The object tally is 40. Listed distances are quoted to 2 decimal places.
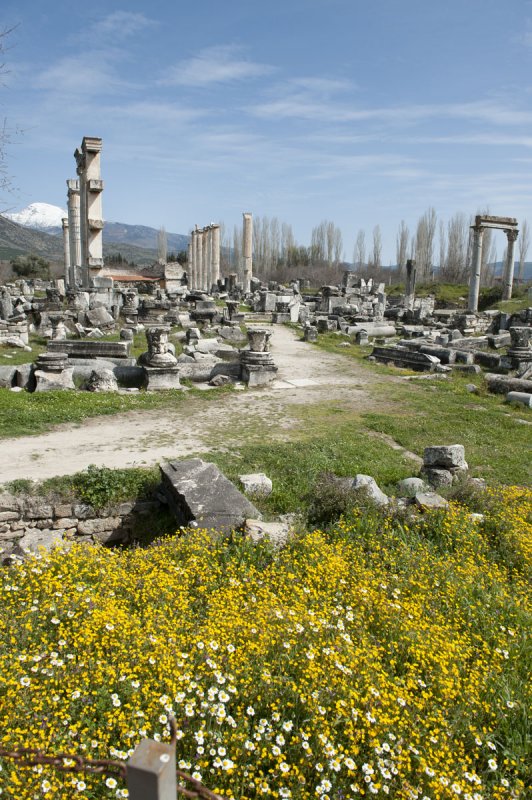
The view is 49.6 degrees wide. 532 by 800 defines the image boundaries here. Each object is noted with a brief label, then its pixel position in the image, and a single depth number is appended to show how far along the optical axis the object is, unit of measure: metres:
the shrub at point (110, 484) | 7.44
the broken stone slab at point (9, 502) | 7.09
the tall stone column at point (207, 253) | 50.67
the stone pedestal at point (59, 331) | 18.06
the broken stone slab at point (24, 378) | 13.20
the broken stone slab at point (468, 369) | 18.00
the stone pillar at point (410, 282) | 42.50
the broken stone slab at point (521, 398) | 13.80
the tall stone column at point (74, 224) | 36.03
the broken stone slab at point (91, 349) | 15.97
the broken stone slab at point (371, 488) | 7.29
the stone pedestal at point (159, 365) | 14.01
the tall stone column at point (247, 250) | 48.97
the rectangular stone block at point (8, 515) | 7.06
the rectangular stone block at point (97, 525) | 7.33
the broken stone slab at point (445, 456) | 8.69
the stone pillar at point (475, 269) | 35.91
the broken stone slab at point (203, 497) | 6.58
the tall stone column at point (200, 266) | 53.12
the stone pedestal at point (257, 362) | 15.12
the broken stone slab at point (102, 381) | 13.43
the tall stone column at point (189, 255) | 58.17
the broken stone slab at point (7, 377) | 13.14
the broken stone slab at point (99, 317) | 22.58
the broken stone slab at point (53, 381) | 12.95
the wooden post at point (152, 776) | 1.88
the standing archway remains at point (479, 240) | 36.09
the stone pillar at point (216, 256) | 50.45
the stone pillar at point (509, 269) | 39.56
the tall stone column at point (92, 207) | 27.53
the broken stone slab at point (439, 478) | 8.34
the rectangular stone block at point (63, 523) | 7.26
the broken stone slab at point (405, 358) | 18.56
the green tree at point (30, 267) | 59.18
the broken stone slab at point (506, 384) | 14.93
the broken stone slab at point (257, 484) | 7.63
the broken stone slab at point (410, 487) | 7.94
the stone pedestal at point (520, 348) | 17.88
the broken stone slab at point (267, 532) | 6.26
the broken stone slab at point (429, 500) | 7.22
